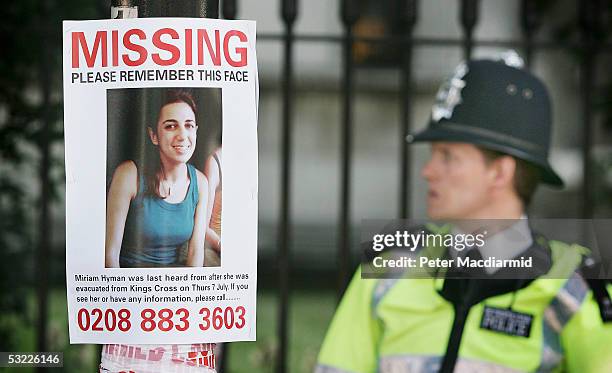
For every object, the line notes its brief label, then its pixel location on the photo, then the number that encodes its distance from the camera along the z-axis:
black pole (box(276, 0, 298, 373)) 6.32
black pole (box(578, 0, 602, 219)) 6.60
